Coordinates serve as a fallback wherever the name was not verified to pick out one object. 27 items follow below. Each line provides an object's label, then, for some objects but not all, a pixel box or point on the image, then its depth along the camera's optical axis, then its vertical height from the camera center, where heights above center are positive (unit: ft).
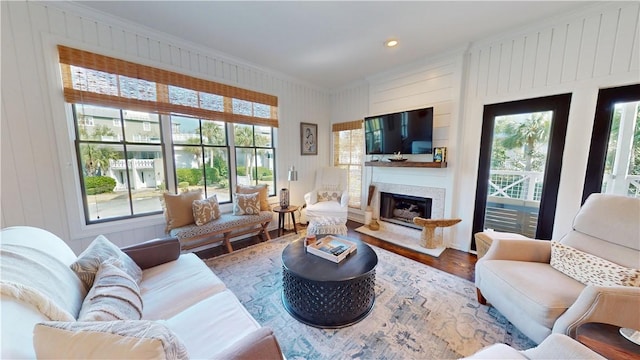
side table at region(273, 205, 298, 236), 11.29 -3.16
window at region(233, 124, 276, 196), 11.32 +0.08
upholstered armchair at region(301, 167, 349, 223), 11.73 -2.36
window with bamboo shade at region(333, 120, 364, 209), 14.06 +0.32
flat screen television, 10.24 +1.26
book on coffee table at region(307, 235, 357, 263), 6.22 -2.79
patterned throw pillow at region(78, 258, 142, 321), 3.03 -2.20
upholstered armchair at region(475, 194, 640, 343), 3.73 -2.58
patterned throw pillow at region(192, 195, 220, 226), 8.89 -2.25
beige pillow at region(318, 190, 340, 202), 13.23 -2.34
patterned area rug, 4.91 -4.28
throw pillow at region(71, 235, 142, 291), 3.92 -2.04
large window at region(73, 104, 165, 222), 7.67 -0.41
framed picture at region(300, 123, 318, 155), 13.71 +1.17
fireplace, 11.54 -2.88
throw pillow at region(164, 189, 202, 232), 8.59 -2.13
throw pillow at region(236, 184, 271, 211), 10.89 -1.74
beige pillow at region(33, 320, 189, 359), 2.00 -1.80
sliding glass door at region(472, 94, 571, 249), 7.76 -0.30
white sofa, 2.06 -2.20
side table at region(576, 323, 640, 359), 3.36 -3.04
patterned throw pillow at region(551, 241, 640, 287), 4.46 -2.45
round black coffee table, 5.41 -3.43
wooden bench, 8.42 -3.05
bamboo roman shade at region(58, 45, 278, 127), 7.04 +2.59
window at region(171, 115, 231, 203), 9.53 +0.01
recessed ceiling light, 8.71 +4.64
